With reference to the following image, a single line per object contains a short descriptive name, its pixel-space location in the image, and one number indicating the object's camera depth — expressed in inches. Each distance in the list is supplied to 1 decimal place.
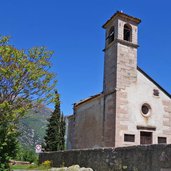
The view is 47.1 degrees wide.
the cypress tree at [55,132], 930.9
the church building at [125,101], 459.4
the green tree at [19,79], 322.5
